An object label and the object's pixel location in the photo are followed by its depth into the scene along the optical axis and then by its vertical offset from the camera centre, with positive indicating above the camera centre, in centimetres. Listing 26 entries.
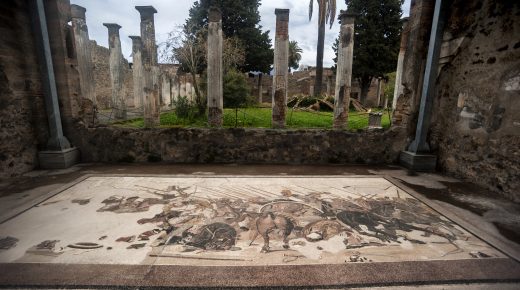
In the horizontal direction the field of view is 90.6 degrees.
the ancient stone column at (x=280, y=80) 896 +79
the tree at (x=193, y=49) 1179 +298
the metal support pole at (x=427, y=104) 422 +2
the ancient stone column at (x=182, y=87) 1928 +105
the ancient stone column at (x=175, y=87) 1894 +104
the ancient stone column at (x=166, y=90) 1838 +77
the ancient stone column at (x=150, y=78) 901 +83
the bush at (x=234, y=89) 1500 +75
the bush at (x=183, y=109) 1145 -34
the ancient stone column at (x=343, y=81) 967 +86
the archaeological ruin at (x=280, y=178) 206 -118
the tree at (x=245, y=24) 2284 +697
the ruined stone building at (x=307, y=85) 2612 +187
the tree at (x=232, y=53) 1784 +355
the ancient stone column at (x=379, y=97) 2661 +76
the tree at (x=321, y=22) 1692 +556
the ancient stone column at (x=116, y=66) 1221 +162
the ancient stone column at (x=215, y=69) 912 +117
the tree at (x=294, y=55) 3136 +592
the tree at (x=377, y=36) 2241 +595
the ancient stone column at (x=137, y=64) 1164 +164
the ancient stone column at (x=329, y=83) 2551 +202
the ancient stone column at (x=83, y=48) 1037 +213
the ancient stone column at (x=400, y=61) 780 +190
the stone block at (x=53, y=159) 439 -101
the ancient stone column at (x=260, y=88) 2608 +141
